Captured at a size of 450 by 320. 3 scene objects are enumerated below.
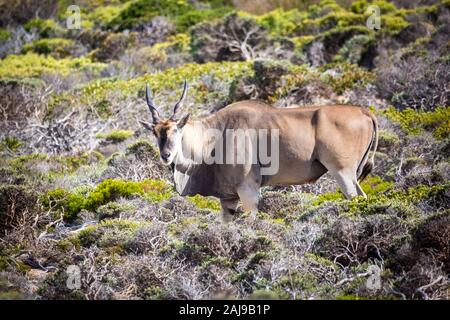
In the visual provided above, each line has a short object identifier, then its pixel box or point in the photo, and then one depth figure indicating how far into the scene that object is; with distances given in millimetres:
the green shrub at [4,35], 31297
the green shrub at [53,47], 28317
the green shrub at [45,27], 31502
